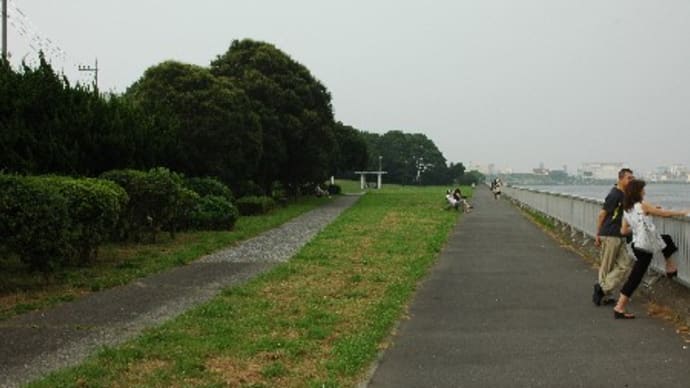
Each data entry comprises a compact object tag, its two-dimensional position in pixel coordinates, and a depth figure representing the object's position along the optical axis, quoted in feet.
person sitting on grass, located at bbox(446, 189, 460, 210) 112.37
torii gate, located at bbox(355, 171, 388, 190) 292.28
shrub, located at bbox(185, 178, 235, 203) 76.48
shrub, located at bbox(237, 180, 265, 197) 102.83
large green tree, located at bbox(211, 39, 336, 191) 115.03
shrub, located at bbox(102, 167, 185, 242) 53.36
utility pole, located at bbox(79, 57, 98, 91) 141.75
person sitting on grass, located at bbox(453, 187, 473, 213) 112.59
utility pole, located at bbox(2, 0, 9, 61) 87.40
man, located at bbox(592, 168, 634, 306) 30.78
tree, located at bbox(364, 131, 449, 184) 444.55
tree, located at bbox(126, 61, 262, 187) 88.48
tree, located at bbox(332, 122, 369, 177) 212.23
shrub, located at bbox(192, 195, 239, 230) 69.05
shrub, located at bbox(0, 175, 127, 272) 32.50
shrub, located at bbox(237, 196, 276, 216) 94.63
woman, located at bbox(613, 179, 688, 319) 28.02
